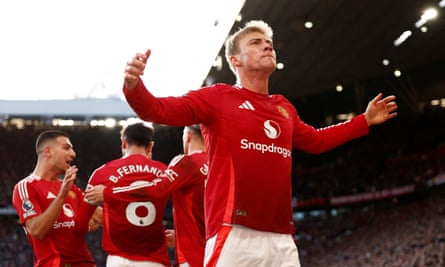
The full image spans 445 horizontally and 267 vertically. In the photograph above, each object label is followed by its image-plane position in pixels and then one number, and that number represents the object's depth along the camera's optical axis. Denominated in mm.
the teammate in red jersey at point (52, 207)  4387
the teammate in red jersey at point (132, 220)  4582
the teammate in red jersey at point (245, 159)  3164
